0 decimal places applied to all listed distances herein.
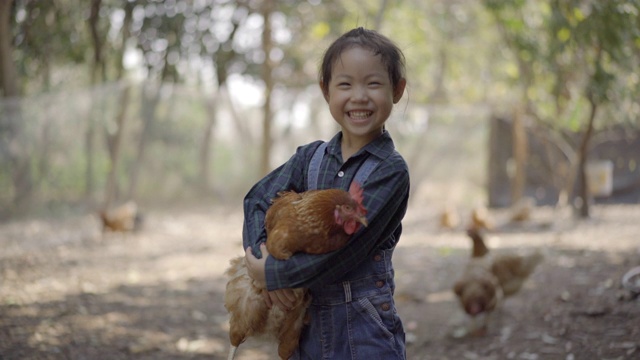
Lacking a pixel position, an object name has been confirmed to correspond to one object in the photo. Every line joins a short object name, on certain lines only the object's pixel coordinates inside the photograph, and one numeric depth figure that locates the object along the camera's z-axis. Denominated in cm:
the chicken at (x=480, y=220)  887
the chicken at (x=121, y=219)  870
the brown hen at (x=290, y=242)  181
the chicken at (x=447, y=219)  983
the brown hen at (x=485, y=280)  445
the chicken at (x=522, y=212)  959
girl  189
